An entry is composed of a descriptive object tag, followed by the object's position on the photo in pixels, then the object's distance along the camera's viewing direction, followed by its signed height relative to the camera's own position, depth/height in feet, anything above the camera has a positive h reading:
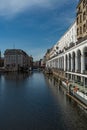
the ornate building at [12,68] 266.64 -8.33
